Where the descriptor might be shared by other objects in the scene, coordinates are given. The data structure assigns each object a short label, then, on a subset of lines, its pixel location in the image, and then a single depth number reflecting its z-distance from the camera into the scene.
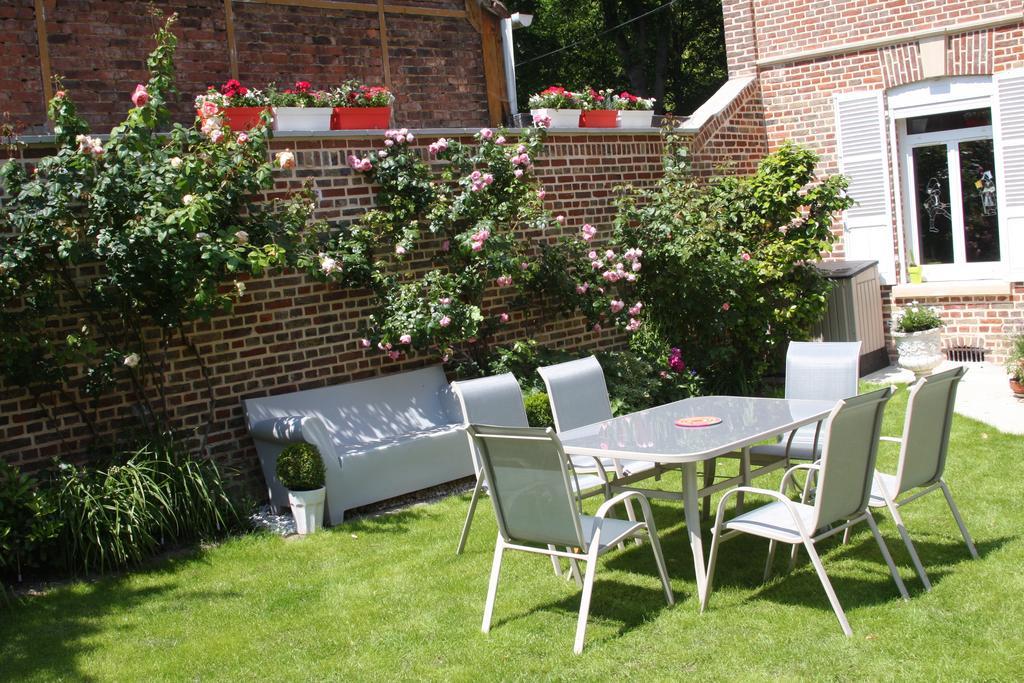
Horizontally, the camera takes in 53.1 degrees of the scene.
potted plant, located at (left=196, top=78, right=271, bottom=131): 7.11
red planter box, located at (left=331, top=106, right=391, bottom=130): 7.57
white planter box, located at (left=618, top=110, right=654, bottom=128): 9.52
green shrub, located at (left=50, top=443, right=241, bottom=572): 5.50
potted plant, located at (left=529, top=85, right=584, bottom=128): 8.81
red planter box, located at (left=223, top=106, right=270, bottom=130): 7.12
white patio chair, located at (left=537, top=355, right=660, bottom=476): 5.98
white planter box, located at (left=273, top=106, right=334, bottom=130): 7.21
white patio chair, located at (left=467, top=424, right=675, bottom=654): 4.14
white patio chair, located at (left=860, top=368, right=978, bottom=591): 4.50
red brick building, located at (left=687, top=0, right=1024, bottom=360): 9.75
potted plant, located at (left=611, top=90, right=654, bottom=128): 9.48
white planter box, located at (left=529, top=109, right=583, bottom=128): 8.82
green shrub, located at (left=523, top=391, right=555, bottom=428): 7.07
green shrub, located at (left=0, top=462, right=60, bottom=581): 5.32
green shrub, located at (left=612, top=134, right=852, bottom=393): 8.70
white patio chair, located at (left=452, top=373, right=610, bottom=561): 5.57
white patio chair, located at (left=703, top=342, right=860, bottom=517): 5.70
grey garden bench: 6.39
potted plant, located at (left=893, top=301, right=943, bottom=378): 9.37
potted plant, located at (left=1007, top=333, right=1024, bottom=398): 8.25
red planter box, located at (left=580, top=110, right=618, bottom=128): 9.15
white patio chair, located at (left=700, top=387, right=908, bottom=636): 4.11
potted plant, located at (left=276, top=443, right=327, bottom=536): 6.07
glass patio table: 4.51
